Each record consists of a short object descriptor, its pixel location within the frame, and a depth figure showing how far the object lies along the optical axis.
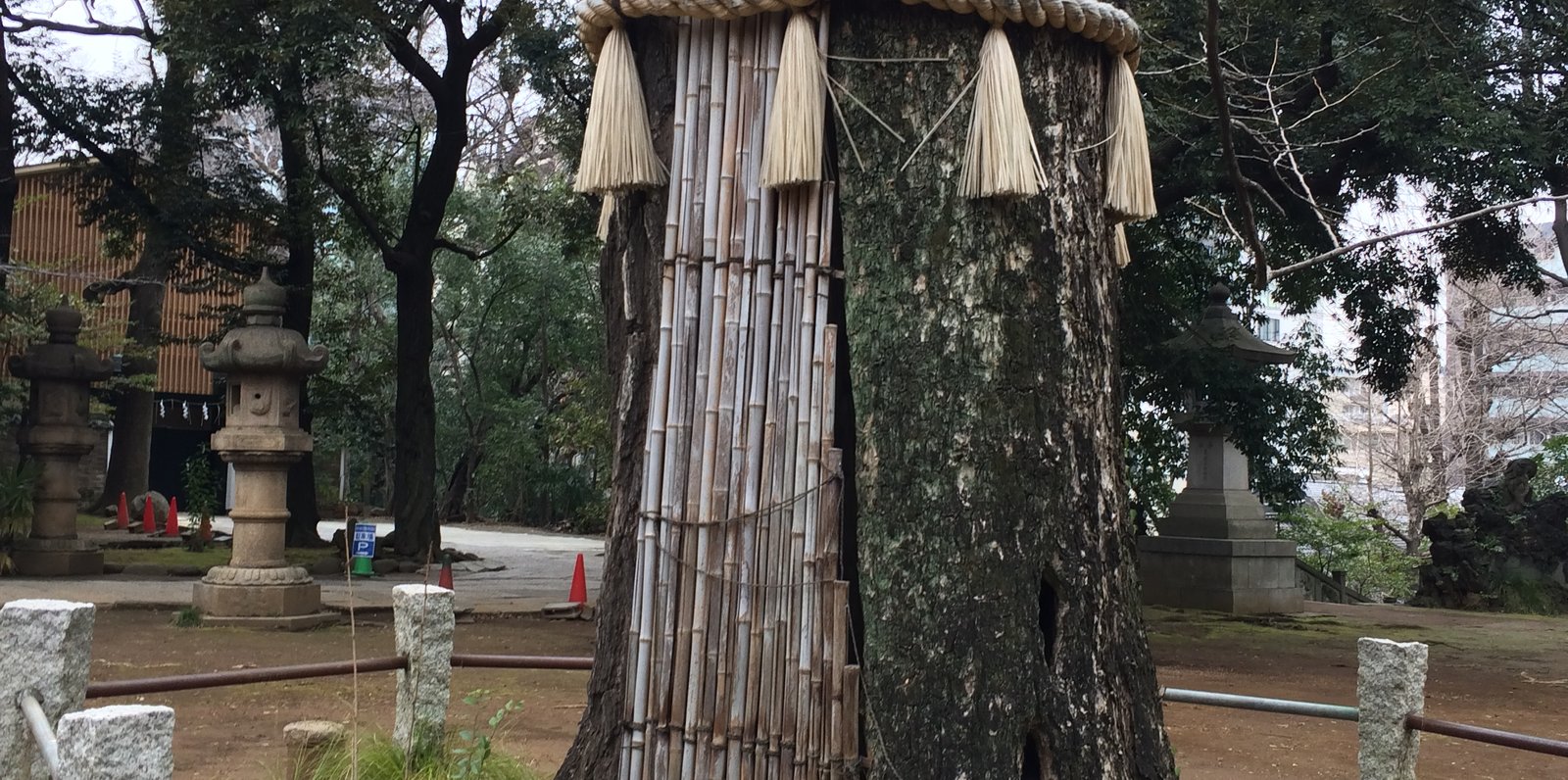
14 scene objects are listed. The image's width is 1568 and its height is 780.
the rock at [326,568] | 16.02
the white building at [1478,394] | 22.95
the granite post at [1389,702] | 4.69
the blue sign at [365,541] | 14.88
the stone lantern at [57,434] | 14.05
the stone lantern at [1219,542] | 15.36
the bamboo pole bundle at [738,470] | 3.28
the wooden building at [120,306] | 23.45
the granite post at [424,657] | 4.98
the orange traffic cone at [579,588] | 13.14
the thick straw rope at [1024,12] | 3.30
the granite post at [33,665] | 3.62
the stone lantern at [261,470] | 11.48
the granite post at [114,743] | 2.56
